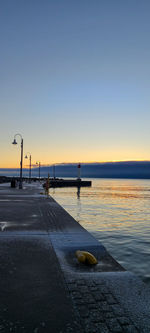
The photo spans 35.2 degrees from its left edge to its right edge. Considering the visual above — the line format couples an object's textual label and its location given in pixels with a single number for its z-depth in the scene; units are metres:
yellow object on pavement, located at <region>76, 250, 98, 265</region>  5.97
